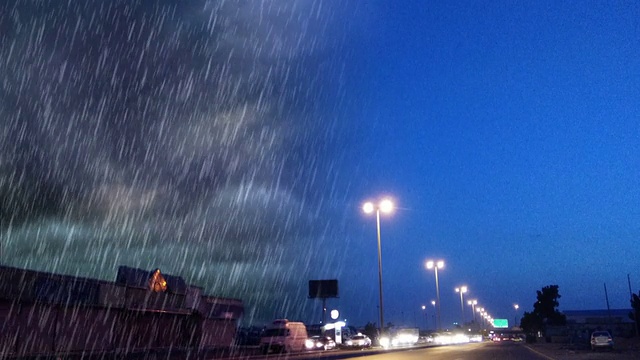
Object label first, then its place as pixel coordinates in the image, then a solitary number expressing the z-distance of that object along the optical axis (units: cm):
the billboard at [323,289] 9588
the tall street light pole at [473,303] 14312
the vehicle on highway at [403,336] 7984
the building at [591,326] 9138
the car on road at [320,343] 5229
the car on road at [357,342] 6394
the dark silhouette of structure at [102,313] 3575
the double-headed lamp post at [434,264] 7394
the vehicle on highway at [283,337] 4572
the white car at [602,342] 4841
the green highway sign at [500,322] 18212
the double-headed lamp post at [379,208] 4588
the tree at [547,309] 14988
